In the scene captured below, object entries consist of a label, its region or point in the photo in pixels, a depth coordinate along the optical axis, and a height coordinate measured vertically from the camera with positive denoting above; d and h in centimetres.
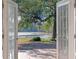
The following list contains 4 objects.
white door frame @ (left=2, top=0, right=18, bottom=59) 394 +2
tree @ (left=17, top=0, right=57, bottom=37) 1324 +123
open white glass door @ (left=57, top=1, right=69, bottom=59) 474 +0
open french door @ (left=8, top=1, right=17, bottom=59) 453 +1
